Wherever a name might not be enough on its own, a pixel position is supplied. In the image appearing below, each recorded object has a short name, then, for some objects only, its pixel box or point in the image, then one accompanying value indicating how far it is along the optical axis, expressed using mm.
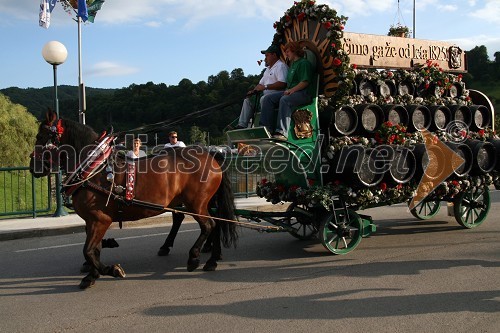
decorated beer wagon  6949
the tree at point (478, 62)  63969
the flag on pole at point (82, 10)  22453
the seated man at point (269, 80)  7203
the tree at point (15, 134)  20734
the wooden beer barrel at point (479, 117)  8594
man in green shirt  6781
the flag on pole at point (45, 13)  21609
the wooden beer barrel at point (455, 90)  8664
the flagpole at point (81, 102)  11906
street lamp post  11602
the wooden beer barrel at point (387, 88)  7727
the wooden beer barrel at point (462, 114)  8367
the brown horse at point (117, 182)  5809
